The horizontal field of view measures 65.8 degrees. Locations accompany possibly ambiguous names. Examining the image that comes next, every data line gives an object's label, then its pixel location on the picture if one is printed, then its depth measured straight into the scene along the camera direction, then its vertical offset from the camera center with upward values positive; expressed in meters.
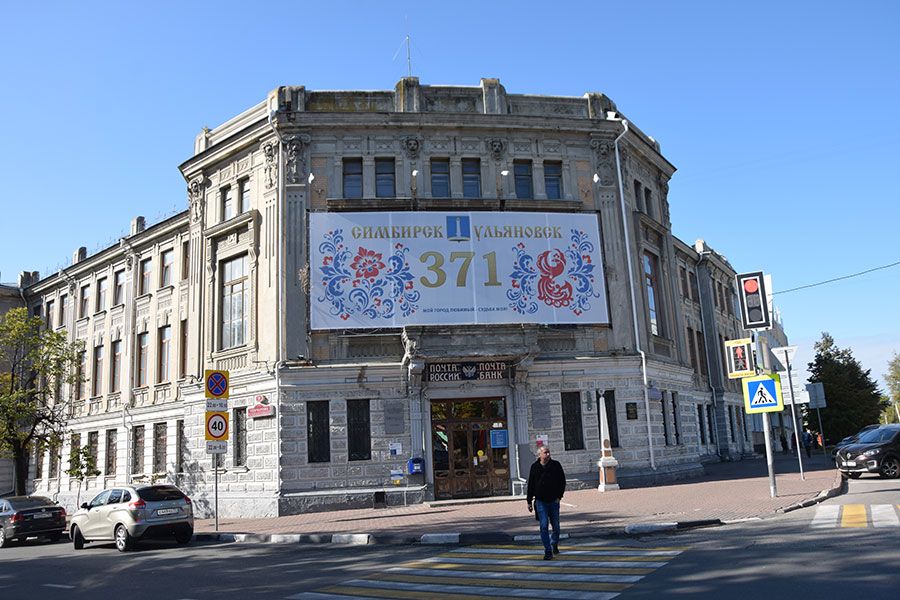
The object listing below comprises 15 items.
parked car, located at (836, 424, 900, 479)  21.34 -1.50
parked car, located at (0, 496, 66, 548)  20.86 -2.00
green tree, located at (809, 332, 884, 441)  53.66 +0.69
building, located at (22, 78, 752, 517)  22.66 +4.46
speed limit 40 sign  18.64 +0.42
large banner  23.25 +5.31
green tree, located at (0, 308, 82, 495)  29.80 +3.24
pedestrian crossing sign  17.81 +0.48
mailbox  22.22 -1.08
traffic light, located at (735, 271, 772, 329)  17.31 +2.75
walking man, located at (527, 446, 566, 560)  11.57 -1.06
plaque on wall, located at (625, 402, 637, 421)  24.39 +0.29
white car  16.83 -1.69
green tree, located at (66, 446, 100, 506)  32.12 -0.69
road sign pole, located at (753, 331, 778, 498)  17.06 -1.10
